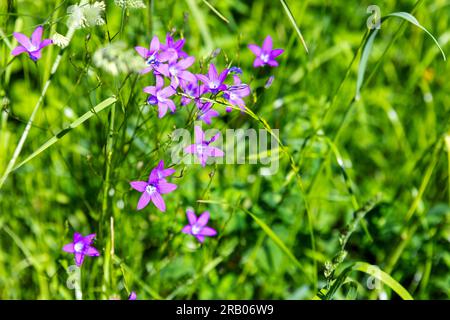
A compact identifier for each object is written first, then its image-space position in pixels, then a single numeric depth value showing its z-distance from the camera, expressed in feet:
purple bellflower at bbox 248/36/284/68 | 2.70
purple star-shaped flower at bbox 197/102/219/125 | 2.48
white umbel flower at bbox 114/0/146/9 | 2.35
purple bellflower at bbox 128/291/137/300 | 2.55
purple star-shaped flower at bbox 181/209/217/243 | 2.70
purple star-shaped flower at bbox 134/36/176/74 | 2.43
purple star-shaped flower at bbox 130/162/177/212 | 2.46
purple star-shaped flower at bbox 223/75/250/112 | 2.51
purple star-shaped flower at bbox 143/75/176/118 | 2.44
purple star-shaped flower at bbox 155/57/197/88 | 2.43
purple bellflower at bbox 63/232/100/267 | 2.49
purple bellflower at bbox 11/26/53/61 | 2.47
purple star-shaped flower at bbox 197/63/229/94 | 2.42
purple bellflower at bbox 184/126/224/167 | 2.51
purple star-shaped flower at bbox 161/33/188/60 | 2.50
